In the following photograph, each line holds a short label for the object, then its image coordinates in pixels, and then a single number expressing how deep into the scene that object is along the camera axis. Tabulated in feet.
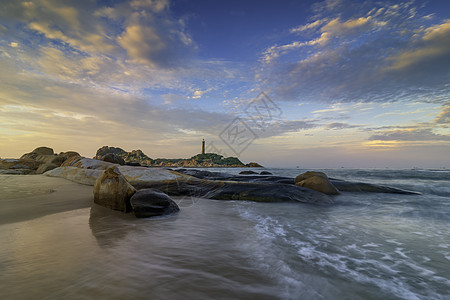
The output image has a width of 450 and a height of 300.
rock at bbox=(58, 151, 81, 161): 49.34
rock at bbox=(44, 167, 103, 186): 25.77
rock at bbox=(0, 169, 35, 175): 38.04
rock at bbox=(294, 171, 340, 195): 25.23
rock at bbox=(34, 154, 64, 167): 42.97
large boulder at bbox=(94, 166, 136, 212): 13.66
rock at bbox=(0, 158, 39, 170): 43.06
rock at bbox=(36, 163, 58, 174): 38.22
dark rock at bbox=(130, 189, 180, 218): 12.60
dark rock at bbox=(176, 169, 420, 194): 29.17
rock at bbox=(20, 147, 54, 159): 57.95
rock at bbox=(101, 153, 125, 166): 38.22
